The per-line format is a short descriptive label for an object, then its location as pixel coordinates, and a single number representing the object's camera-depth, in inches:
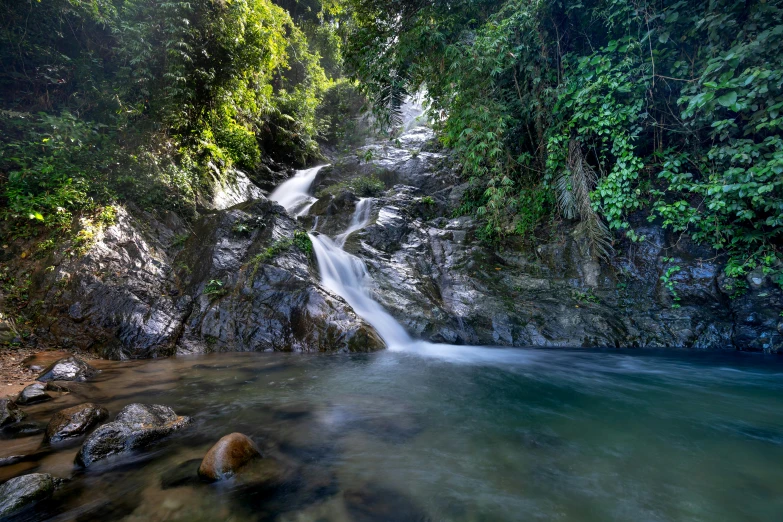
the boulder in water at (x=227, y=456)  95.1
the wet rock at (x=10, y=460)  99.4
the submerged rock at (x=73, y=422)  114.6
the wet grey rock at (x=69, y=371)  171.5
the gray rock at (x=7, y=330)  203.6
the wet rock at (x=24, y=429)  118.3
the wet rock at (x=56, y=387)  155.0
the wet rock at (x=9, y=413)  123.3
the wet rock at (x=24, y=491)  80.5
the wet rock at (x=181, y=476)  93.5
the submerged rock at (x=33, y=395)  143.6
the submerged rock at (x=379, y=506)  82.2
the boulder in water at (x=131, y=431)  103.1
